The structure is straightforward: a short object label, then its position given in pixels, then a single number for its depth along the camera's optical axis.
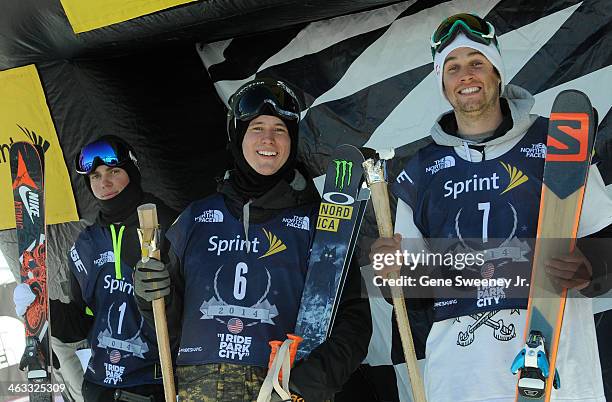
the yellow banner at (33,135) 3.84
